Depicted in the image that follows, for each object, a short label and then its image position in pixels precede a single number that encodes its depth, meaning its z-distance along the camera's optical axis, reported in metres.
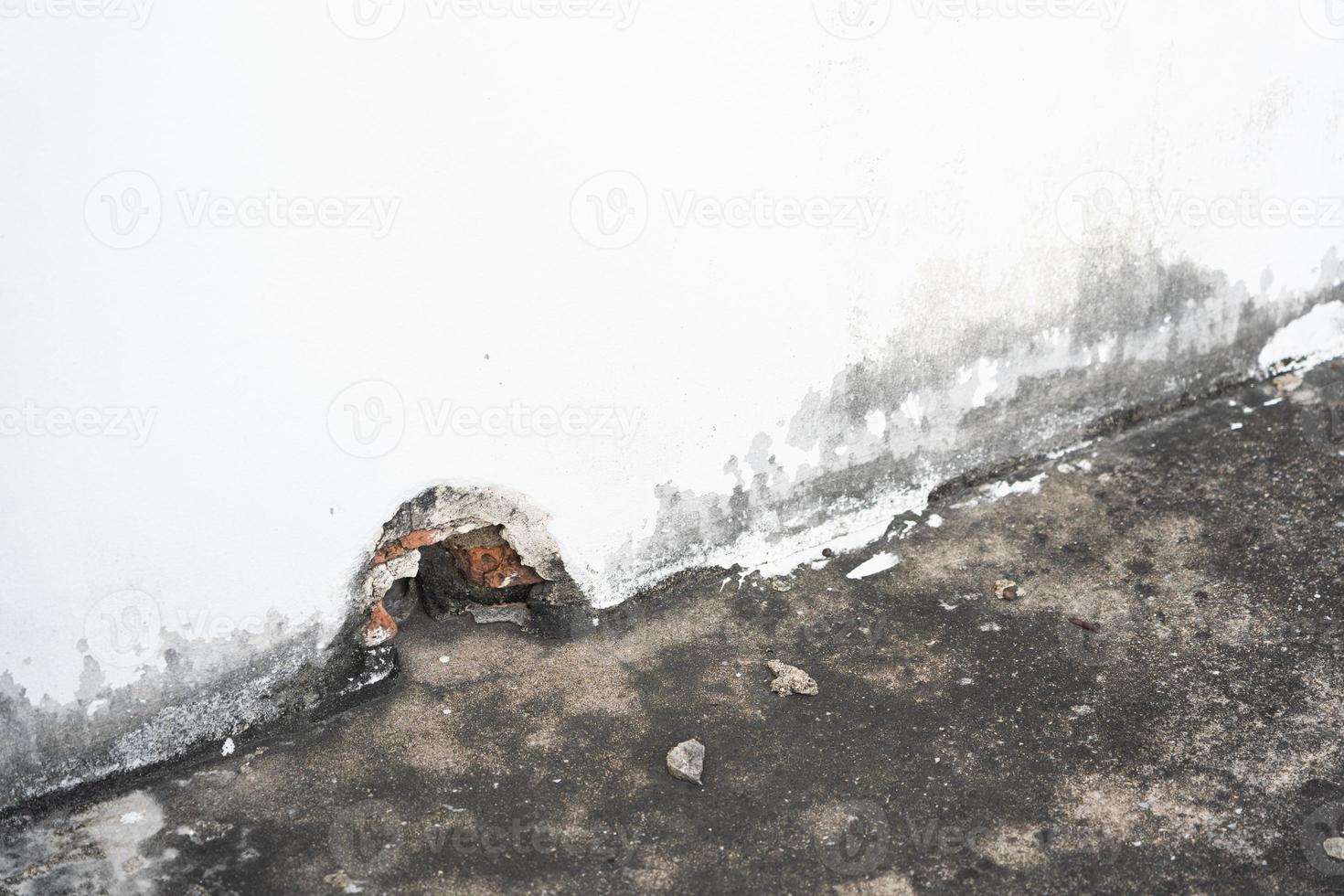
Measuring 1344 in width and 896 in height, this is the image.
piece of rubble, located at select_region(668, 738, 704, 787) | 3.39
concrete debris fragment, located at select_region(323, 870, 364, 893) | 3.05
